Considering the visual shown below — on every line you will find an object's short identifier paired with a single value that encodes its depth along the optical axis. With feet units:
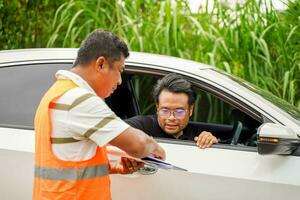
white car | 15.67
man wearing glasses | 17.78
